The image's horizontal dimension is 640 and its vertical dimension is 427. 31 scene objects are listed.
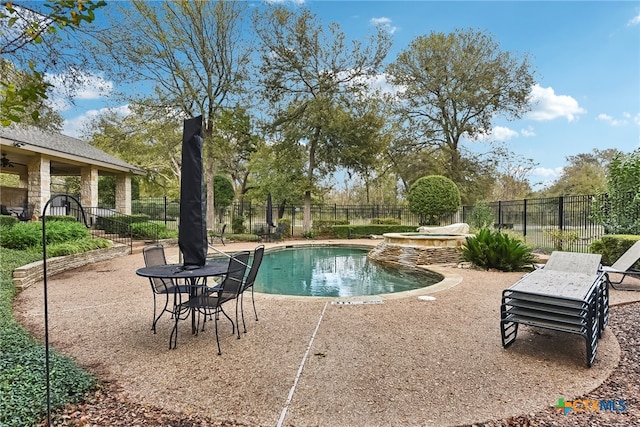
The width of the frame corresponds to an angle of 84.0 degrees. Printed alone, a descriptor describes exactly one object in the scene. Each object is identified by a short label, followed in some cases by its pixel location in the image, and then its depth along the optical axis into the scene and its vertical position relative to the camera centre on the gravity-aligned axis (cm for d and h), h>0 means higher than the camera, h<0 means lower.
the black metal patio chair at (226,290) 378 -92
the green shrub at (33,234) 805 -64
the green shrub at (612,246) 732 -75
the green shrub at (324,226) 1844 -88
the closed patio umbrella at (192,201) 381 +8
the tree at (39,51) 186 +130
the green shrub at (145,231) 1344 -85
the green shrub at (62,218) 1115 -32
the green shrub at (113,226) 1329 -66
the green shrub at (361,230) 1775 -104
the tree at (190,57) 1590 +710
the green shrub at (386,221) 1959 -64
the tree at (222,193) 2148 +98
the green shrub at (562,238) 980 -78
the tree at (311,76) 1733 +674
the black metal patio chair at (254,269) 434 -74
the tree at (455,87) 2152 +757
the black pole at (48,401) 222 -123
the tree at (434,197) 1647 +59
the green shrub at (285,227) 1763 -88
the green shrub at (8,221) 943 -35
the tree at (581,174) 2610 +290
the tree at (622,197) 866 +33
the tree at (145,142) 1883 +385
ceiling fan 1207 +160
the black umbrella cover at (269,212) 1603 -16
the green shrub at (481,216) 1402 -25
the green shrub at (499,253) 819 -101
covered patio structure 1127 +170
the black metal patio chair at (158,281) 412 -89
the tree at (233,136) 1766 +400
